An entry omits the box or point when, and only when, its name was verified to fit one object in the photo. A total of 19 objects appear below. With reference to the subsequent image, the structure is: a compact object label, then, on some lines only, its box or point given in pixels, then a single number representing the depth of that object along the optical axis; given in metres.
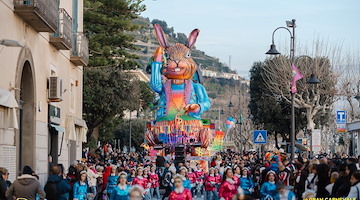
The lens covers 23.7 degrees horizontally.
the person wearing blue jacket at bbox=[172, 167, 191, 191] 24.30
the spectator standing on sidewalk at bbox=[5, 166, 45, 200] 16.09
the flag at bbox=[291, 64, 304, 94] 33.25
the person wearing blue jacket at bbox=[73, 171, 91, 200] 21.69
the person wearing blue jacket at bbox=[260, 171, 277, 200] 19.70
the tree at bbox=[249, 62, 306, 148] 64.44
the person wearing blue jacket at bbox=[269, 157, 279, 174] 24.18
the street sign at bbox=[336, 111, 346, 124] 36.55
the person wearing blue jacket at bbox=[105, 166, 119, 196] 26.12
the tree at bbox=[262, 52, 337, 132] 54.25
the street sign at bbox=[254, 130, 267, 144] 35.06
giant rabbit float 40.62
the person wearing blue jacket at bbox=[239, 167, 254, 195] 23.32
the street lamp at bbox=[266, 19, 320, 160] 33.62
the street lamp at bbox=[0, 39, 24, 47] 18.78
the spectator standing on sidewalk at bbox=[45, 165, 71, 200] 18.94
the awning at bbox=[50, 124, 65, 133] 29.37
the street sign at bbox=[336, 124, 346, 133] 37.28
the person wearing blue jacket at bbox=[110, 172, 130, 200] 19.65
